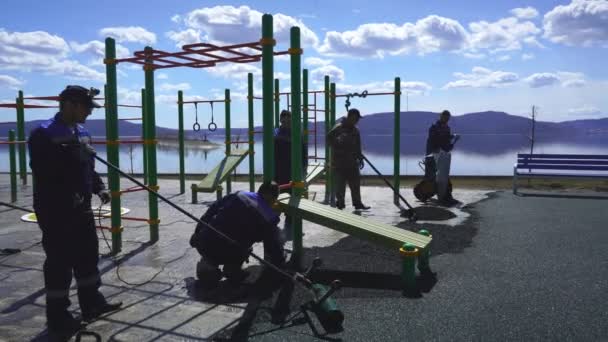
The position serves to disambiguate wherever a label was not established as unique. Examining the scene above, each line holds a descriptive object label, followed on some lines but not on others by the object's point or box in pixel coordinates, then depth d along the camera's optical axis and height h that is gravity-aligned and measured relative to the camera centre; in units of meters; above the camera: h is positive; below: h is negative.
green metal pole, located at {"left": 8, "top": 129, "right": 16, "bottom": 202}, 10.26 -0.83
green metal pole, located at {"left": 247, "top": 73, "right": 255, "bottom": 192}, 11.34 -0.02
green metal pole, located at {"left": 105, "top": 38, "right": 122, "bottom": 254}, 5.81 +0.01
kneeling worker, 4.55 -0.94
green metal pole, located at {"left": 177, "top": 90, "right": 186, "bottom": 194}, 12.84 +0.24
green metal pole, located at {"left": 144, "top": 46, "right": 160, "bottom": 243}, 6.26 -0.08
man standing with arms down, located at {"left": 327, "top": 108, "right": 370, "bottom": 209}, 8.94 -0.48
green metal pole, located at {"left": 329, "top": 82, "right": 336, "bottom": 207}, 10.99 +0.40
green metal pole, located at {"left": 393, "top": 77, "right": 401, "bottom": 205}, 9.72 -0.14
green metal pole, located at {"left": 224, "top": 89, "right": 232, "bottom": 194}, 12.29 +0.16
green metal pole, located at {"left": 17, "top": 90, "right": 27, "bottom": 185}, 11.53 -0.13
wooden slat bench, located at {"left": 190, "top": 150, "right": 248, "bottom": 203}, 10.08 -0.96
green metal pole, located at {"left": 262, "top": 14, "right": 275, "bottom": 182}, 5.07 +0.51
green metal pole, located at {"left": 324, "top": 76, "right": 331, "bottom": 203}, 10.75 -0.52
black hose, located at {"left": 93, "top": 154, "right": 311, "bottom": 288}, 4.10 -1.21
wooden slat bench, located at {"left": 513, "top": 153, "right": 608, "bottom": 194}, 11.64 -0.88
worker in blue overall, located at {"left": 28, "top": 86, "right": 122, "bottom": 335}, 3.60 -0.48
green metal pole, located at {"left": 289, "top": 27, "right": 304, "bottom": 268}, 5.26 -0.01
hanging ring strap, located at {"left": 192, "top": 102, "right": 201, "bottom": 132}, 10.31 +0.05
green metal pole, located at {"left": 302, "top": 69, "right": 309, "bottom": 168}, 10.14 +0.54
